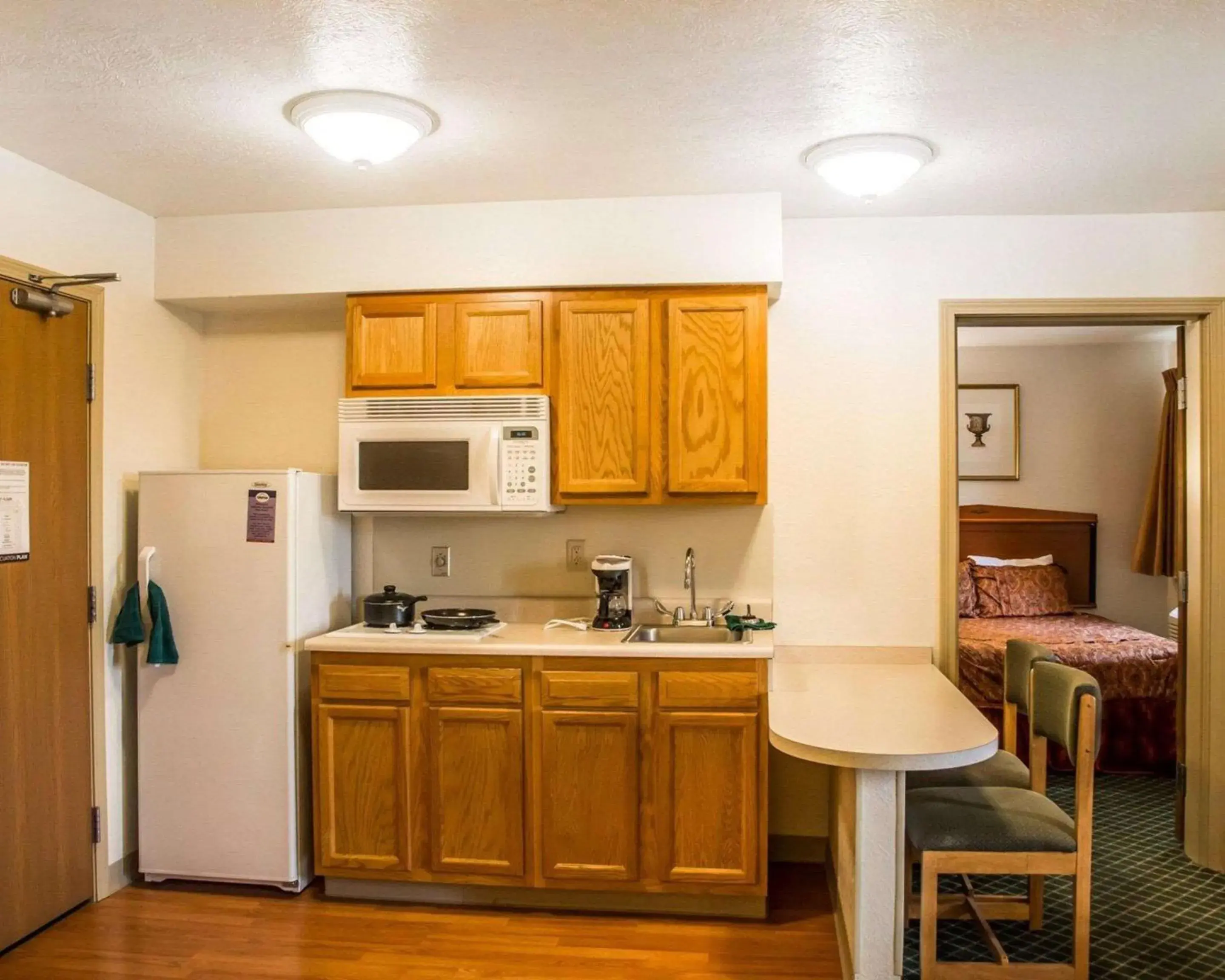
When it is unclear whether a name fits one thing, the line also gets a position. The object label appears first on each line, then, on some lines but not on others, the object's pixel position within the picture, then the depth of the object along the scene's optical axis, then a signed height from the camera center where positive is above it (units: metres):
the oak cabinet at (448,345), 3.32 +0.51
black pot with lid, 3.34 -0.43
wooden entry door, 2.82 -0.47
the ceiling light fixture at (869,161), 2.72 +0.96
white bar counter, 2.23 -0.65
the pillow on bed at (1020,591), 5.79 -0.67
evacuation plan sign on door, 2.80 -0.07
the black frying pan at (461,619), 3.27 -0.46
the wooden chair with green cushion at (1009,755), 2.86 -0.88
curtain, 5.71 -0.15
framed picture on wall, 6.32 +0.37
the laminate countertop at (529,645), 3.00 -0.52
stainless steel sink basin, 3.33 -0.53
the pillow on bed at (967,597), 5.76 -0.70
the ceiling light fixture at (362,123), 2.43 +0.98
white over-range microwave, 3.25 +0.12
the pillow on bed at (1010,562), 6.05 -0.51
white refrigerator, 3.17 -0.67
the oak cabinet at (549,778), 3.01 -0.96
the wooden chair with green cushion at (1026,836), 2.40 -0.92
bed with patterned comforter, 4.47 -1.00
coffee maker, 3.35 -0.38
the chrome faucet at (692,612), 3.44 -0.47
